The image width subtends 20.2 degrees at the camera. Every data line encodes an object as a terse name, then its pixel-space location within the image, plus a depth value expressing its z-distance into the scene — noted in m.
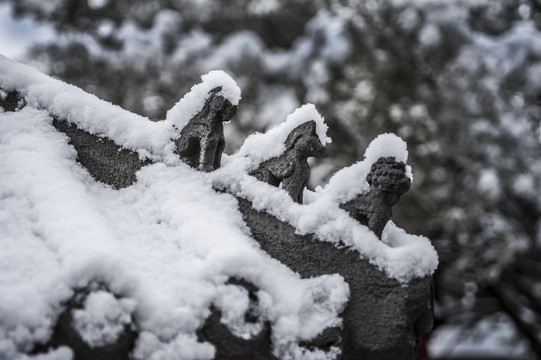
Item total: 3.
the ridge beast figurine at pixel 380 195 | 2.77
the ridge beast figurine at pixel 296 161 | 2.84
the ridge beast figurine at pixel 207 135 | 2.89
